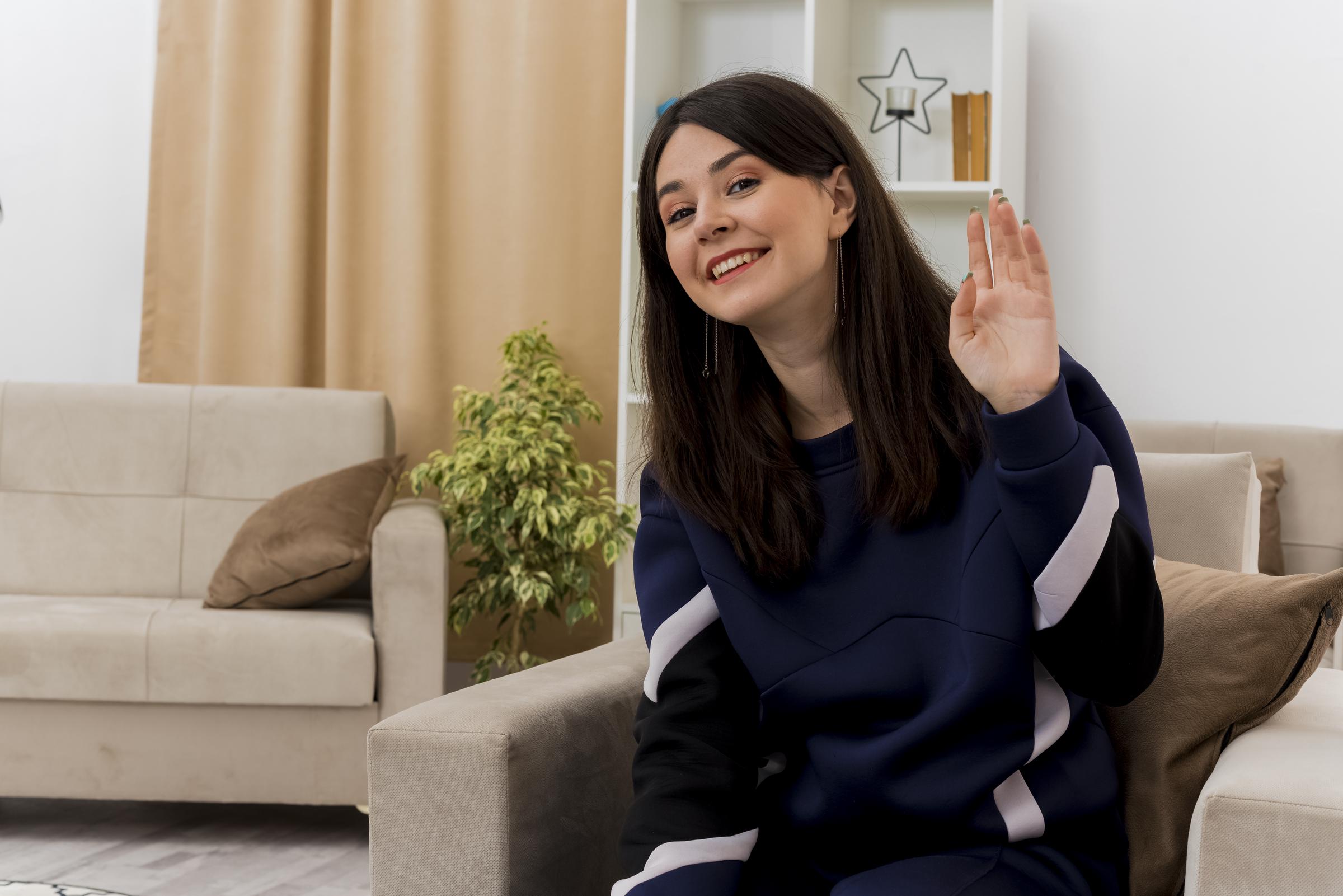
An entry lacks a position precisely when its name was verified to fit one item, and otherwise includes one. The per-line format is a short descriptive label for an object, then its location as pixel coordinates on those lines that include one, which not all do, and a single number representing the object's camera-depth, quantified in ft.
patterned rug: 6.52
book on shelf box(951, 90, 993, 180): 9.96
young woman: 3.16
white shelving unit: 10.13
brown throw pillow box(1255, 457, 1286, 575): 8.66
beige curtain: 11.59
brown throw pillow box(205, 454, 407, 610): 8.43
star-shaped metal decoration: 10.75
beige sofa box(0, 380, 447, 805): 7.99
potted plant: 10.01
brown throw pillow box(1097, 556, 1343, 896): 3.67
